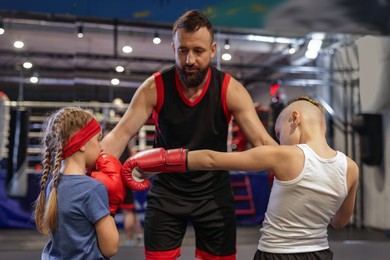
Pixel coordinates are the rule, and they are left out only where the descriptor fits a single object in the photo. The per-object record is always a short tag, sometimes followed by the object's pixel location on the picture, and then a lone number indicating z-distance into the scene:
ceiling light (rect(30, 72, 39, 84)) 8.41
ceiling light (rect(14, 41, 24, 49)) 7.91
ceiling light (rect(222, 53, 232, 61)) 8.33
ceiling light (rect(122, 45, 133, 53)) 8.25
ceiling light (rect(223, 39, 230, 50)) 6.95
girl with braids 1.44
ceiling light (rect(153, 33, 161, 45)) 6.42
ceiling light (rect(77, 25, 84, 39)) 5.35
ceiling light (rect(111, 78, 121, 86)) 8.58
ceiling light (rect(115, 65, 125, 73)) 8.38
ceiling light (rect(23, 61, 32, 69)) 8.32
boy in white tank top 1.49
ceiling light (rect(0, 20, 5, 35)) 5.62
